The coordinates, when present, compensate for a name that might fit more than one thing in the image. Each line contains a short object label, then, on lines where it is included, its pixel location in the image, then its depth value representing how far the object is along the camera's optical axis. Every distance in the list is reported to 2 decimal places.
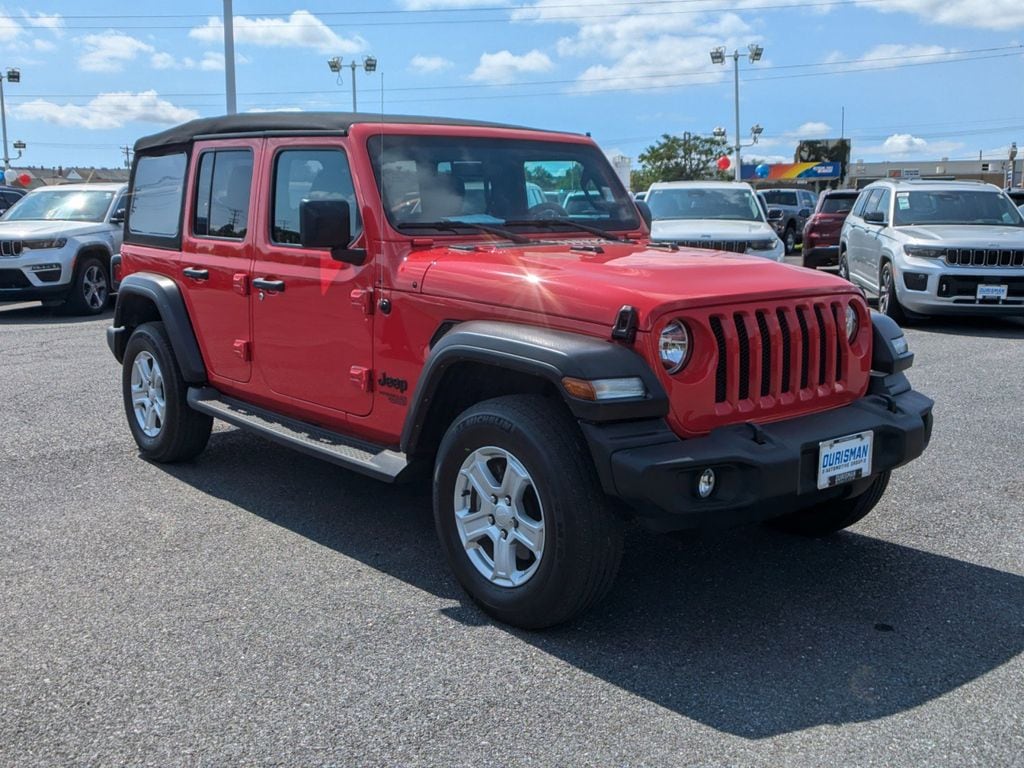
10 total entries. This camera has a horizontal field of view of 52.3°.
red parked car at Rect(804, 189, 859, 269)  17.09
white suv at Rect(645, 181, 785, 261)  12.20
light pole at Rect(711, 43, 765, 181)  49.16
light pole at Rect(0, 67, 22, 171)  57.19
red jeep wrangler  3.51
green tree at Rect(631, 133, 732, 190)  64.50
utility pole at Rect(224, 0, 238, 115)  21.28
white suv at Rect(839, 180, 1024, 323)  11.04
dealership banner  66.00
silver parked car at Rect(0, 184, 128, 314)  13.23
